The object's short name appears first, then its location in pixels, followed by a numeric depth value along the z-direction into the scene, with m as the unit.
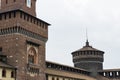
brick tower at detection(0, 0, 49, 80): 33.06
